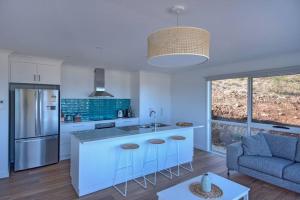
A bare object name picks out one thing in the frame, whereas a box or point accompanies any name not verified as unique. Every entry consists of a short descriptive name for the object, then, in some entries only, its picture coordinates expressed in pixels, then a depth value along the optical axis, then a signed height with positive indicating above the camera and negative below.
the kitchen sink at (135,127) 3.53 -0.56
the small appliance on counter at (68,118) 4.64 -0.46
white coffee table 2.03 -1.09
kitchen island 2.74 -0.90
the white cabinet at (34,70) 3.60 +0.64
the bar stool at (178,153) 3.52 -1.15
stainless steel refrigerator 3.55 -0.54
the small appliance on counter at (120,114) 5.47 -0.42
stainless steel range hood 5.01 +0.55
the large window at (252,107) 3.60 -0.16
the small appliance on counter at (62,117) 4.45 -0.42
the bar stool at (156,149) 3.23 -0.96
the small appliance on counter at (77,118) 4.63 -0.46
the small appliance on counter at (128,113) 5.56 -0.40
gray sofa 2.80 -1.07
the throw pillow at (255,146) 3.36 -0.87
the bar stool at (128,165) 2.87 -1.16
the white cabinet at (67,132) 4.24 -0.76
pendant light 1.45 +0.48
